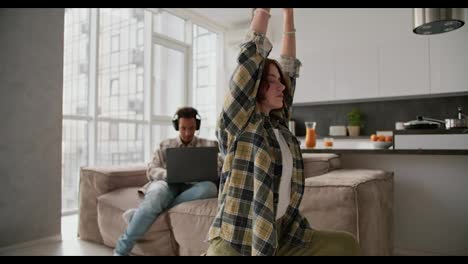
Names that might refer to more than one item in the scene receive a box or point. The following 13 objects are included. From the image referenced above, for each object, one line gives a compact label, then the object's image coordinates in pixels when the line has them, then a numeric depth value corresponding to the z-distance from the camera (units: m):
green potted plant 4.65
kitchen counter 1.80
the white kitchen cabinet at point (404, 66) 3.98
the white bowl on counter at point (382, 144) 2.37
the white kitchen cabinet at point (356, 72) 4.31
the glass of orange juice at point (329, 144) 2.88
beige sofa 1.50
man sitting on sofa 2.02
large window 3.85
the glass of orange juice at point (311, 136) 2.59
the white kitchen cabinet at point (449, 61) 3.77
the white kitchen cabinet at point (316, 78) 4.62
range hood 2.28
